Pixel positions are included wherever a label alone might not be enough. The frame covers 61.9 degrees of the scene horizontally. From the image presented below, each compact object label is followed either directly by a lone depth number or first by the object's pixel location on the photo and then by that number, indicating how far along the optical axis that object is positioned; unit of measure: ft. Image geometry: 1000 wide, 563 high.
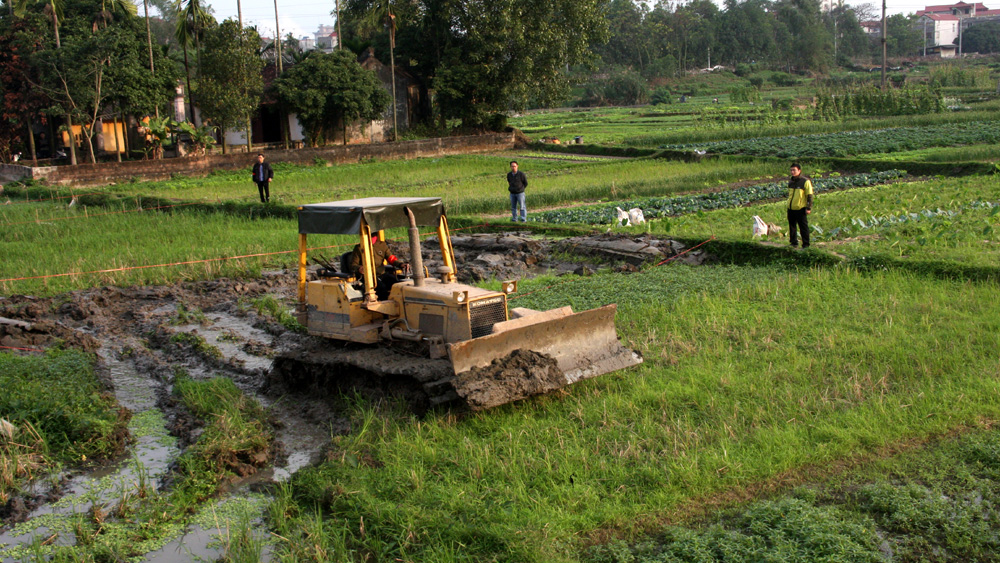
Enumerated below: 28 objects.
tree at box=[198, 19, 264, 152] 107.96
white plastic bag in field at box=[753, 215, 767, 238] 49.93
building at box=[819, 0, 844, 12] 390.07
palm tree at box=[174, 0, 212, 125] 113.29
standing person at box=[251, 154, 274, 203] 73.67
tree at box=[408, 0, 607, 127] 128.06
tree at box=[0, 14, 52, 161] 102.63
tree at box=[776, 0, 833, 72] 296.92
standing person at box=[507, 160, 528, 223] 63.41
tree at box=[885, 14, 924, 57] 346.74
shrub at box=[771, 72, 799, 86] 274.85
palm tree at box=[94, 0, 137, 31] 111.45
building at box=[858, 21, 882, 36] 438.40
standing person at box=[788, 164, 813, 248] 45.37
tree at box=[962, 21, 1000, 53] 365.81
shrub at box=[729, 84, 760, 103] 194.62
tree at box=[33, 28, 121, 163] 94.27
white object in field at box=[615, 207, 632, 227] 59.17
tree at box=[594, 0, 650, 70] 281.95
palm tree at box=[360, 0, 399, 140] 127.85
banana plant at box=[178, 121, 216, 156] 109.19
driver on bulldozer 29.89
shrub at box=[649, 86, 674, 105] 244.01
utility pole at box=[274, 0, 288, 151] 127.75
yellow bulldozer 25.40
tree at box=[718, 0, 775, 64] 306.35
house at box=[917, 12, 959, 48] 437.99
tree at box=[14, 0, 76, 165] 99.14
